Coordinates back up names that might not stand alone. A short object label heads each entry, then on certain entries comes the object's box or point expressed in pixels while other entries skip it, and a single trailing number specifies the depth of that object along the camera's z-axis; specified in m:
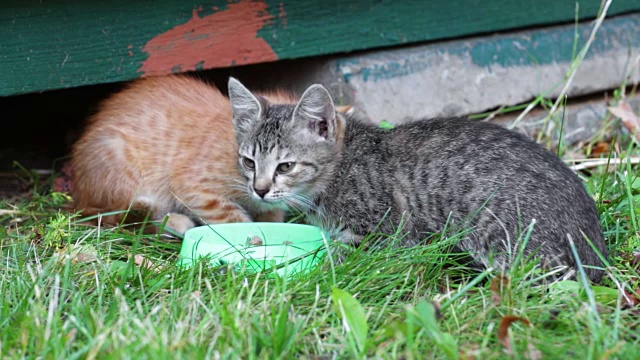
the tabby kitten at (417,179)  3.20
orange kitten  3.93
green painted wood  3.84
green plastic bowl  3.16
